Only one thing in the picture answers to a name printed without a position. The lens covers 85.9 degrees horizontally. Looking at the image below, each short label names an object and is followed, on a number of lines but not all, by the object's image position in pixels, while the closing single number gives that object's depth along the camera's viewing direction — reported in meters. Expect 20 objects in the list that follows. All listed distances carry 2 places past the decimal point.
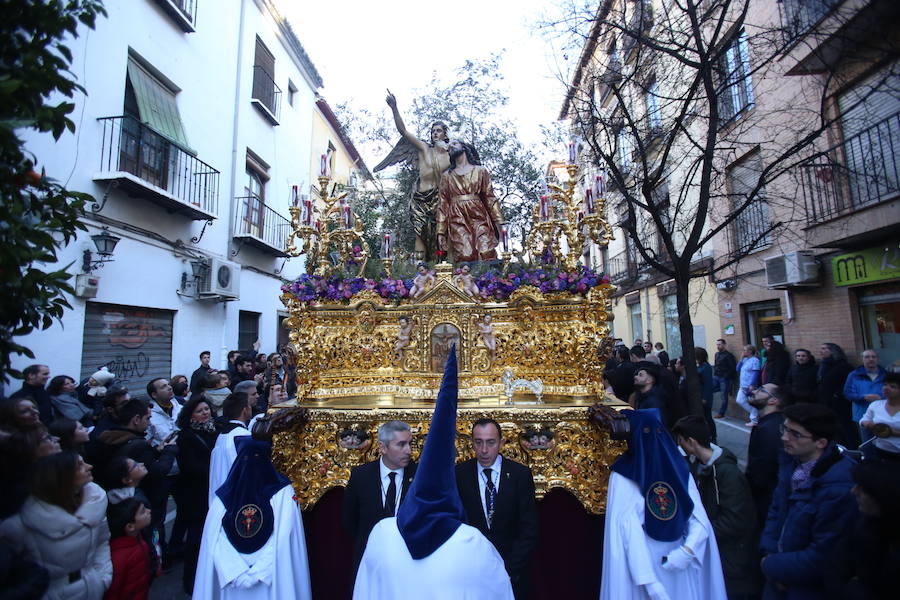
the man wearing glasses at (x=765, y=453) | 3.70
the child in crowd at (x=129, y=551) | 2.73
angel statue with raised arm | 6.11
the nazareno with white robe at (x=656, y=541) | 3.03
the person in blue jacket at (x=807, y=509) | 2.49
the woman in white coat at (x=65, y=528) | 2.37
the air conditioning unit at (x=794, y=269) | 8.55
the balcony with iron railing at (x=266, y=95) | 12.67
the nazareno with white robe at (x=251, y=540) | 3.14
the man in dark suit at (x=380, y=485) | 3.18
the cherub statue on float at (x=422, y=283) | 4.75
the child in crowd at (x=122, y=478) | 3.13
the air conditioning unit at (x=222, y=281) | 9.93
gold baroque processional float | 4.07
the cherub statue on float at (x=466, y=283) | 4.72
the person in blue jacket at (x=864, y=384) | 5.96
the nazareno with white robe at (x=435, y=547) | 1.76
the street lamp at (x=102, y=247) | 7.14
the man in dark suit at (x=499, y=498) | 3.09
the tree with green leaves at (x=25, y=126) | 1.89
